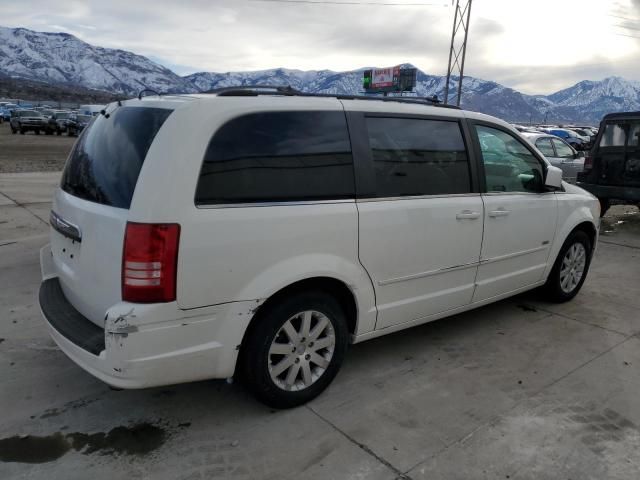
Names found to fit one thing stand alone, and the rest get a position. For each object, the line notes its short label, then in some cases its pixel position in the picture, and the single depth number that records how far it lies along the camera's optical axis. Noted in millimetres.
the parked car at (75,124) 33750
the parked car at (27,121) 33750
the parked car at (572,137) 29422
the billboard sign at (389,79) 81812
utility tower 34794
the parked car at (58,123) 34344
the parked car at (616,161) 9078
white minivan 2498
